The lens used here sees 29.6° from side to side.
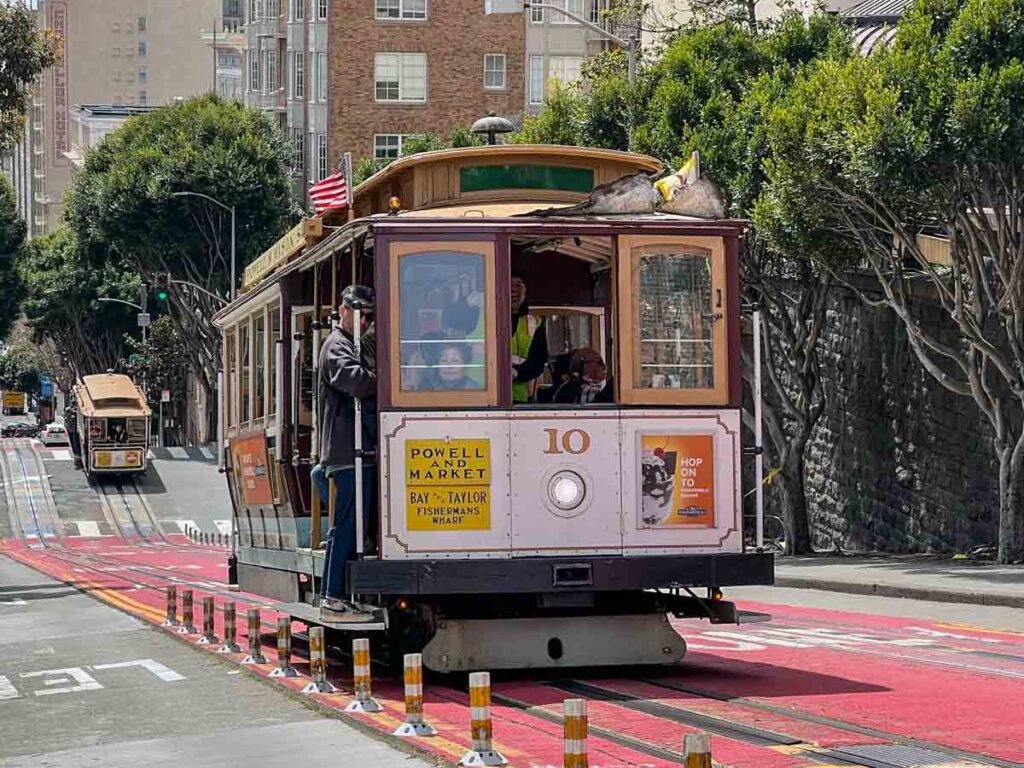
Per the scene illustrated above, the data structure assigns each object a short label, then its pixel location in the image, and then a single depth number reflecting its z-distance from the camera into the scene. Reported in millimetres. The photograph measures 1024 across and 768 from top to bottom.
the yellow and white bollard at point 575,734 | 7862
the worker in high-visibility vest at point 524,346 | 13047
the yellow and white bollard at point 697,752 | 6910
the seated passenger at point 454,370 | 12633
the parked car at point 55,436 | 102750
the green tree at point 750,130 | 33125
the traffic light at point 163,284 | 68512
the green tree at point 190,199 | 67312
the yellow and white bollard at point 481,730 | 9008
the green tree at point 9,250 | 81000
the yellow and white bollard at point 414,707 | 10102
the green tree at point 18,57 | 33844
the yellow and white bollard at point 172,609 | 19844
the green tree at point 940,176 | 26219
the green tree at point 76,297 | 91000
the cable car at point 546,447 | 12523
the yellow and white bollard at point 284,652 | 13875
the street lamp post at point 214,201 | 65062
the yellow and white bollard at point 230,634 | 16219
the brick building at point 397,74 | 75125
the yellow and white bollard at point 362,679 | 11438
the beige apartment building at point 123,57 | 173375
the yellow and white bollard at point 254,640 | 15086
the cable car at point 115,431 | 71125
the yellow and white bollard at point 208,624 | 17181
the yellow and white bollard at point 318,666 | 12594
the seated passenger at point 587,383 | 12992
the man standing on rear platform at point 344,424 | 12570
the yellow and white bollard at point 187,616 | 18578
